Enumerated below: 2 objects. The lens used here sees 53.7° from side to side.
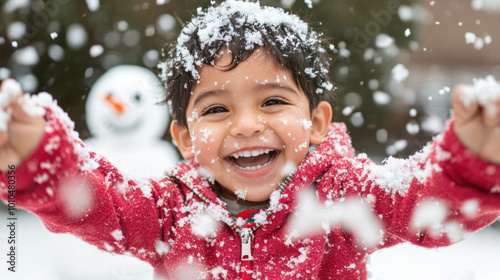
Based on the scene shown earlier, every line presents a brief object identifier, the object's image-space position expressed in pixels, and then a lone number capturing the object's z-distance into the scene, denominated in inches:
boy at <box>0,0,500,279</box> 35.9
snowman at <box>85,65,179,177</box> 77.9
